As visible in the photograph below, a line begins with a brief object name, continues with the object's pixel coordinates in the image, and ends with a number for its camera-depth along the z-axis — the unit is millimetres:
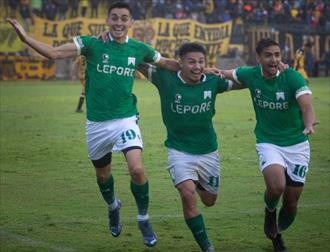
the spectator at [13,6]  40438
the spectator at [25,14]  40750
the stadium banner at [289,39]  45469
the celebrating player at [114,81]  10281
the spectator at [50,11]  41656
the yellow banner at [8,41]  39969
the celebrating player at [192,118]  9477
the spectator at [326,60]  46250
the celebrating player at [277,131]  9570
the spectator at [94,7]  43031
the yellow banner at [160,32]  41344
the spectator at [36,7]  41344
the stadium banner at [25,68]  40406
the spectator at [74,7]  42594
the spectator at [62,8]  42262
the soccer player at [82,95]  25750
